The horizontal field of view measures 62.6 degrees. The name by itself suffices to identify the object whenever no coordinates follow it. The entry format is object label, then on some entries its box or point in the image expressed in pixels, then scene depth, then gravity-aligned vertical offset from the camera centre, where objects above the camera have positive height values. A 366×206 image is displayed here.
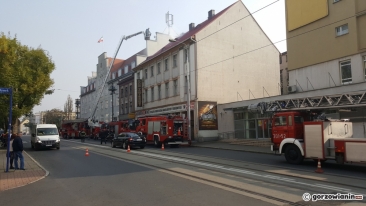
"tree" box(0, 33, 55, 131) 21.50 +3.76
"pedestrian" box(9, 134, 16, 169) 13.32 -1.23
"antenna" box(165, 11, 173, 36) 46.56 +16.72
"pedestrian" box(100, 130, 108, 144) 33.16 -1.07
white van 23.90 -0.81
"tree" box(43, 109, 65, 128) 92.00 +3.06
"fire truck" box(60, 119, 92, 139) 48.85 -0.37
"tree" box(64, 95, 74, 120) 90.00 +5.94
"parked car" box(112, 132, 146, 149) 24.78 -1.29
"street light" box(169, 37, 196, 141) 29.20 +1.00
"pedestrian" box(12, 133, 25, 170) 13.19 -1.06
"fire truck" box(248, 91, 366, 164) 12.24 -0.47
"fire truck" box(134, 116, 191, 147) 27.38 -0.57
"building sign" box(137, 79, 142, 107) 46.06 +4.96
